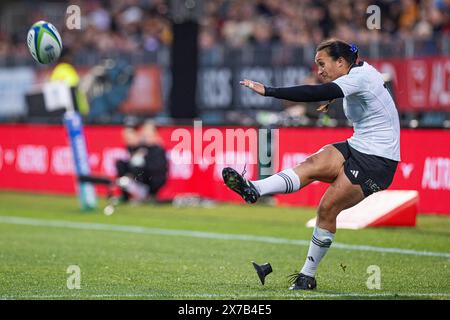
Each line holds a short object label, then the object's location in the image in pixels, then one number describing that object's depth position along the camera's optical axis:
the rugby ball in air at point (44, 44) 11.77
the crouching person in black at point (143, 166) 19.84
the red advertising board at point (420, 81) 19.22
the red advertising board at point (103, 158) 20.11
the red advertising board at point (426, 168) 16.73
